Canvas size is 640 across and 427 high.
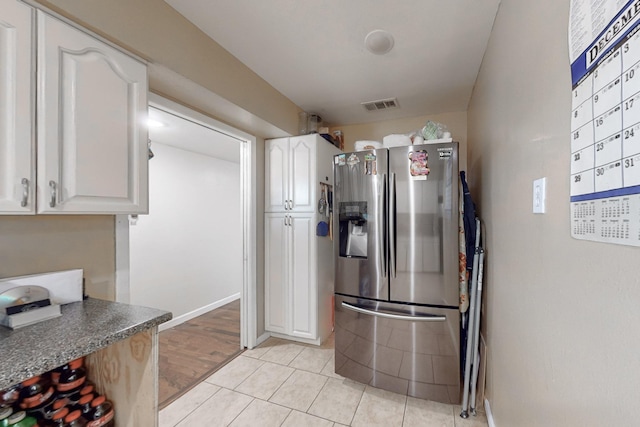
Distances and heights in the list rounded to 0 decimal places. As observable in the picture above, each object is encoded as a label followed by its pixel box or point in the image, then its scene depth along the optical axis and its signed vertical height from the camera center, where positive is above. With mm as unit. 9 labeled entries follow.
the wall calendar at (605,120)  490 +199
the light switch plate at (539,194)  913 +68
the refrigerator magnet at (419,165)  1812 +341
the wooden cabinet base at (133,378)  1068 -685
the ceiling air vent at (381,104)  2661 +1148
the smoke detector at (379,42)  1716 +1171
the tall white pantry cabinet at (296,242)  2646 -284
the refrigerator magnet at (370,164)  1975 +378
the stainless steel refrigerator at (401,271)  1774 -411
